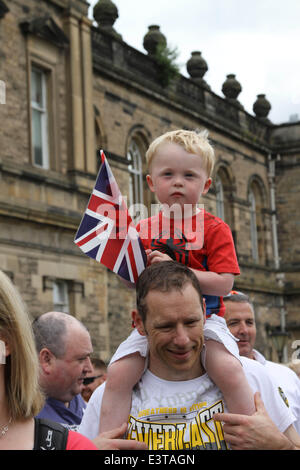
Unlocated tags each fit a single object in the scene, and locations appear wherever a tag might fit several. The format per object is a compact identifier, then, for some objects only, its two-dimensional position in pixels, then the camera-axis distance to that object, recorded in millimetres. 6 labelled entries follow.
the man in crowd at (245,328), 5523
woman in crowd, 2748
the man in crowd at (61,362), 5363
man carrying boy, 3400
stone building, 16422
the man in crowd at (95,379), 8406
